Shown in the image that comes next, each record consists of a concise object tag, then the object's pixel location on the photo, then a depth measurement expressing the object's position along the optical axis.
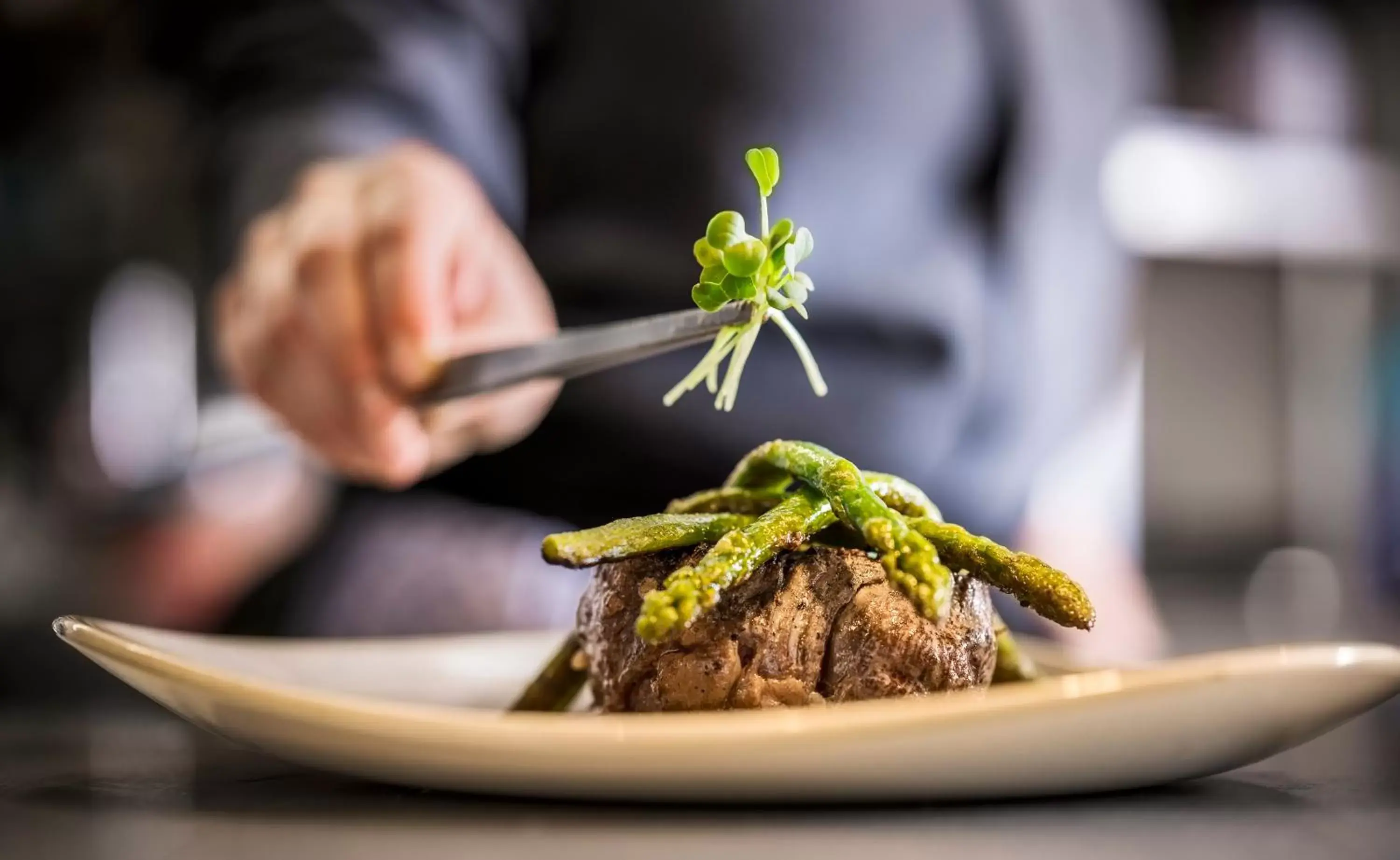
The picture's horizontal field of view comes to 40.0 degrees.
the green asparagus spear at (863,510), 0.37
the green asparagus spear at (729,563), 0.37
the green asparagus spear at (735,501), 0.43
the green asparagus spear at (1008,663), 0.45
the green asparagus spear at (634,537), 0.38
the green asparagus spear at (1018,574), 0.39
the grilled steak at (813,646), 0.40
